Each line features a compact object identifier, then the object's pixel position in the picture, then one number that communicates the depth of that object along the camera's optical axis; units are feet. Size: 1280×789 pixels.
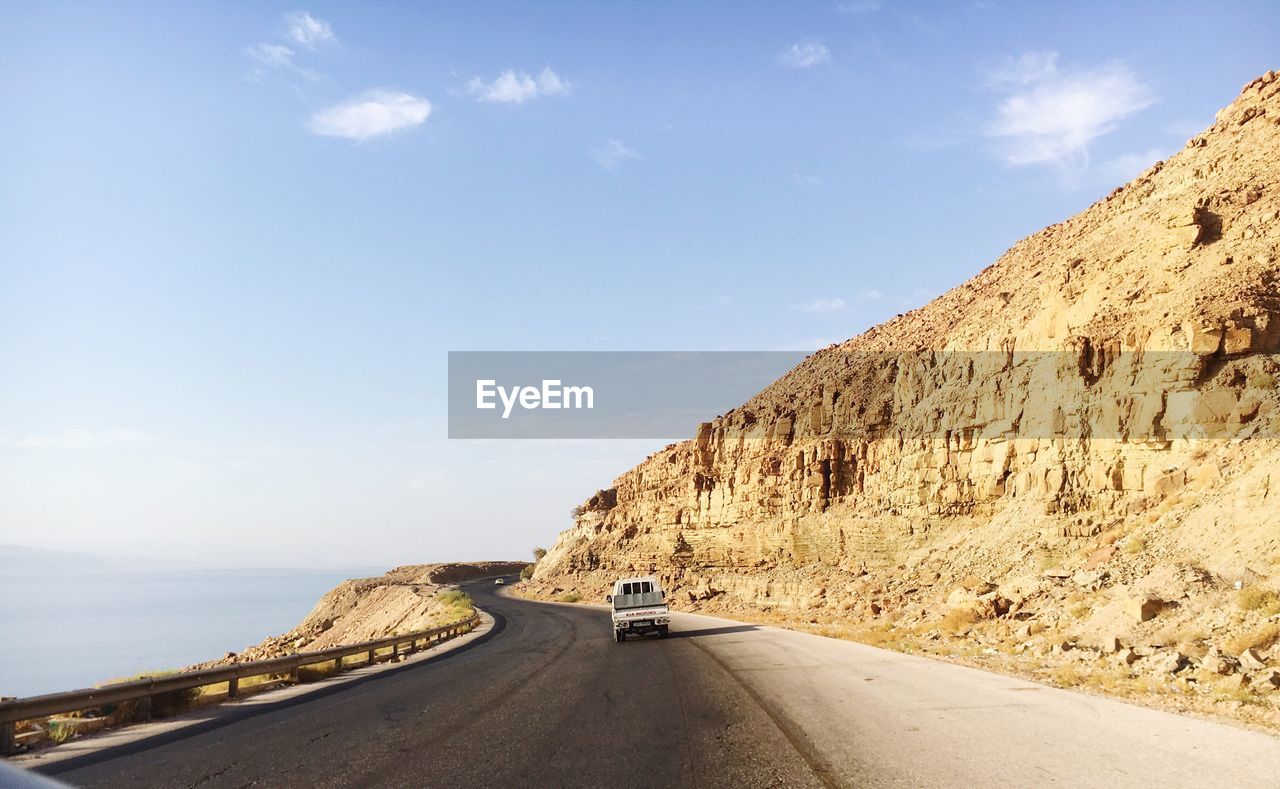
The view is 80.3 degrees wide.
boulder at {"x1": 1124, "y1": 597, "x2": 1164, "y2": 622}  52.34
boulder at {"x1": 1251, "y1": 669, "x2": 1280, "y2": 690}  35.79
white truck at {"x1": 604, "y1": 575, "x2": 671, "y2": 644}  88.43
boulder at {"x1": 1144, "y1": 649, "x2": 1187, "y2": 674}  42.24
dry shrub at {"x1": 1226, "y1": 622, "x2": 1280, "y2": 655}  42.11
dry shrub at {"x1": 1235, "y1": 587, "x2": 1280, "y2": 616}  46.01
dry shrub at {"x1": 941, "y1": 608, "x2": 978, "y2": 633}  74.69
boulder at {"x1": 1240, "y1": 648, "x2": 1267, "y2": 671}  38.68
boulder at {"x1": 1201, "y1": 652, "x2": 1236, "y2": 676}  39.50
